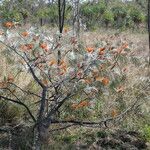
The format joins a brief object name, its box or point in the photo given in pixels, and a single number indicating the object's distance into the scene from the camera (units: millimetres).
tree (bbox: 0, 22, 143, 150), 4027
